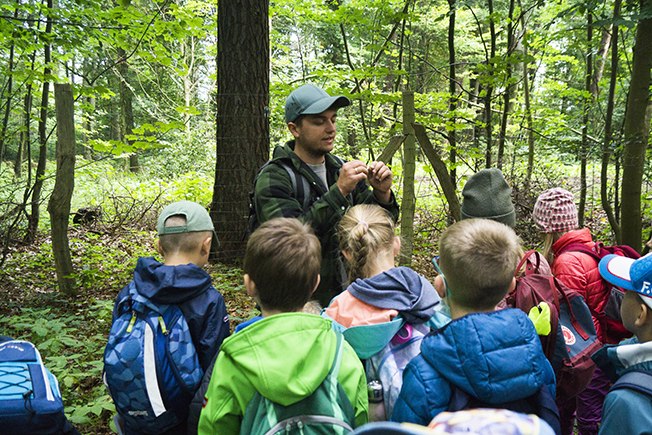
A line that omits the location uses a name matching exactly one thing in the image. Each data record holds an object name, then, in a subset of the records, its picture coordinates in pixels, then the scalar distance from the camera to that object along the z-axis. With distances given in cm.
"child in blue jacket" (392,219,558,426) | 144
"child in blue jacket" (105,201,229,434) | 198
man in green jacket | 251
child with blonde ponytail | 173
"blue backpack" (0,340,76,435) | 163
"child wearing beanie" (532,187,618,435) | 252
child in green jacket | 140
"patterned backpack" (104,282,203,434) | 191
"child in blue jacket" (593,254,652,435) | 129
